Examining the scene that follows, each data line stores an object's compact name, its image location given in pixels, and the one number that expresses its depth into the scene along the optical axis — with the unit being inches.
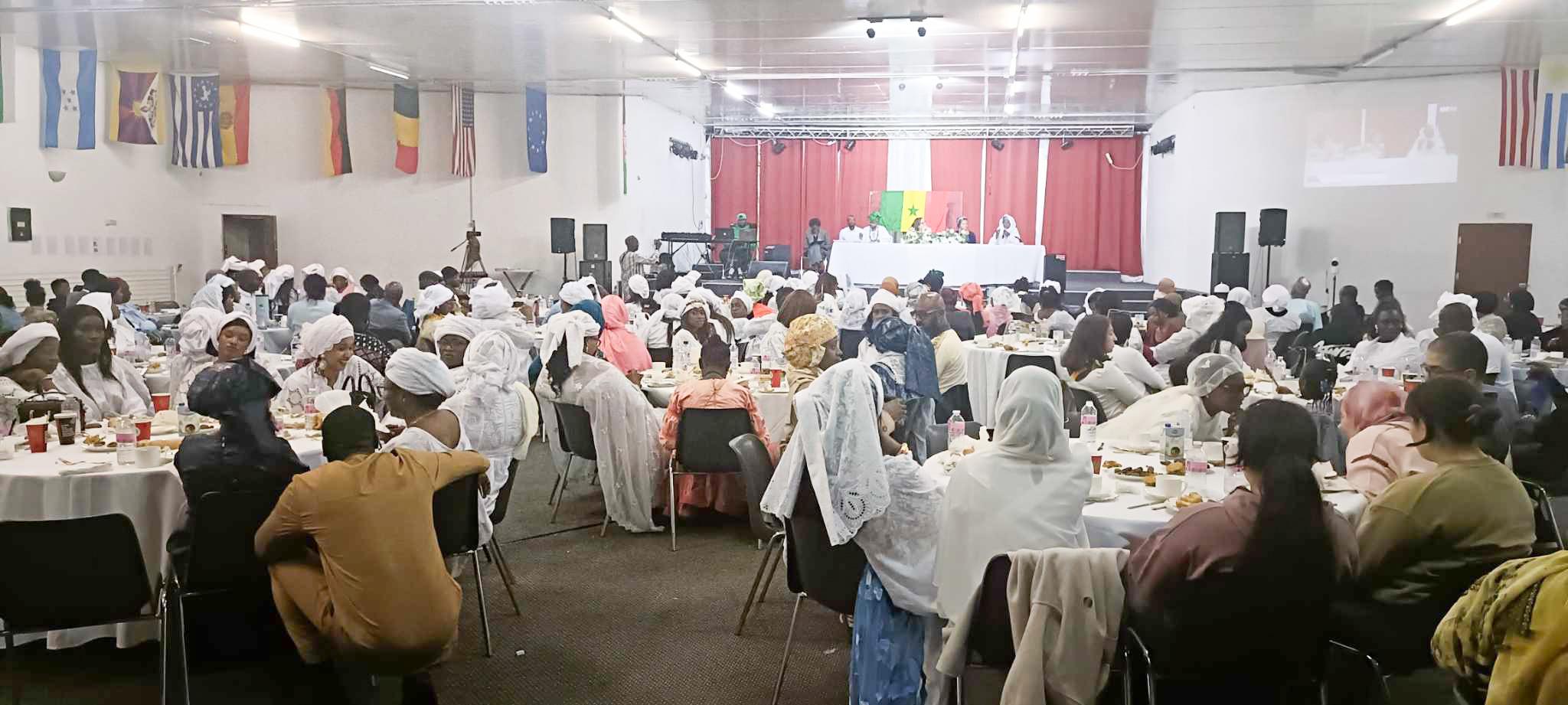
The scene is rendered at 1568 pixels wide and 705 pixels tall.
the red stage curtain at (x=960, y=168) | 869.8
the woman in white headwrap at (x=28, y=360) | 205.3
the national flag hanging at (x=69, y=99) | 482.8
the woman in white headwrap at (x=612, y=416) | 245.6
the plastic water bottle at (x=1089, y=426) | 189.7
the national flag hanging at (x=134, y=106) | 522.3
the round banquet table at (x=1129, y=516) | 144.9
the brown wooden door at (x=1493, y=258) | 524.4
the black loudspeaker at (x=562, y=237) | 636.1
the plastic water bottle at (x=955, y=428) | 190.5
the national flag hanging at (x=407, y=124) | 621.6
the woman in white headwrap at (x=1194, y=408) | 184.2
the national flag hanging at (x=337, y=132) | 625.9
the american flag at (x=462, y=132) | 627.8
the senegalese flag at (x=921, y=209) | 852.0
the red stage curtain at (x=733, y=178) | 888.9
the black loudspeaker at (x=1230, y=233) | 598.2
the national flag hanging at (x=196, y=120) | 560.7
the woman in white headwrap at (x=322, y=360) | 221.1
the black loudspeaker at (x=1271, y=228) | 577.0
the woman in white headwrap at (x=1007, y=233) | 792.3
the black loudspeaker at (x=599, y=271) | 634.8
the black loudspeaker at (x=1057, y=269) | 729.6
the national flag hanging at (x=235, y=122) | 604.1
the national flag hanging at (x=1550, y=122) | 486.3
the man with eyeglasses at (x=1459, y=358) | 189.8
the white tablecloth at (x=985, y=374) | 354.0
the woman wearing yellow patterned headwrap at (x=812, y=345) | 209.8
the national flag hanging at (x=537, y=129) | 636.7
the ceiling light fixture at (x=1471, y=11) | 379.2
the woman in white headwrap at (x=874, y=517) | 138.9
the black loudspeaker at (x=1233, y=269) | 591.2
